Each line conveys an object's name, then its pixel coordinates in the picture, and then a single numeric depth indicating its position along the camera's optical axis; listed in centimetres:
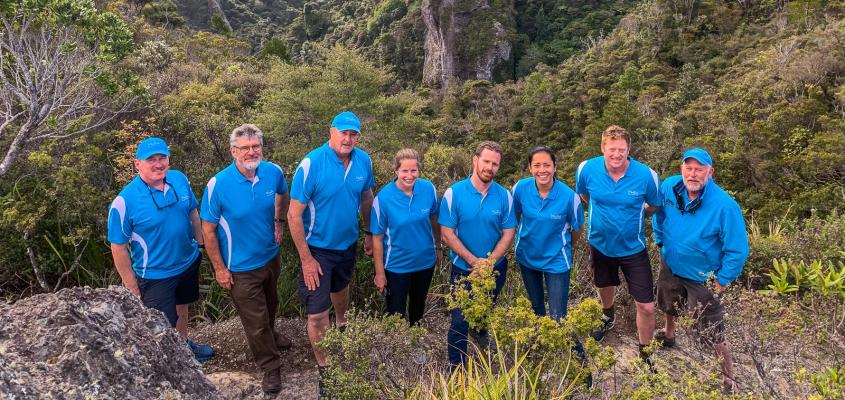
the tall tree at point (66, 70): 658
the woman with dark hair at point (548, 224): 330
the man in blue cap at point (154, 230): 310
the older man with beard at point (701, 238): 308
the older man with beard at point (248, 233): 311
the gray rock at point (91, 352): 151
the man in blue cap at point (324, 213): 316
